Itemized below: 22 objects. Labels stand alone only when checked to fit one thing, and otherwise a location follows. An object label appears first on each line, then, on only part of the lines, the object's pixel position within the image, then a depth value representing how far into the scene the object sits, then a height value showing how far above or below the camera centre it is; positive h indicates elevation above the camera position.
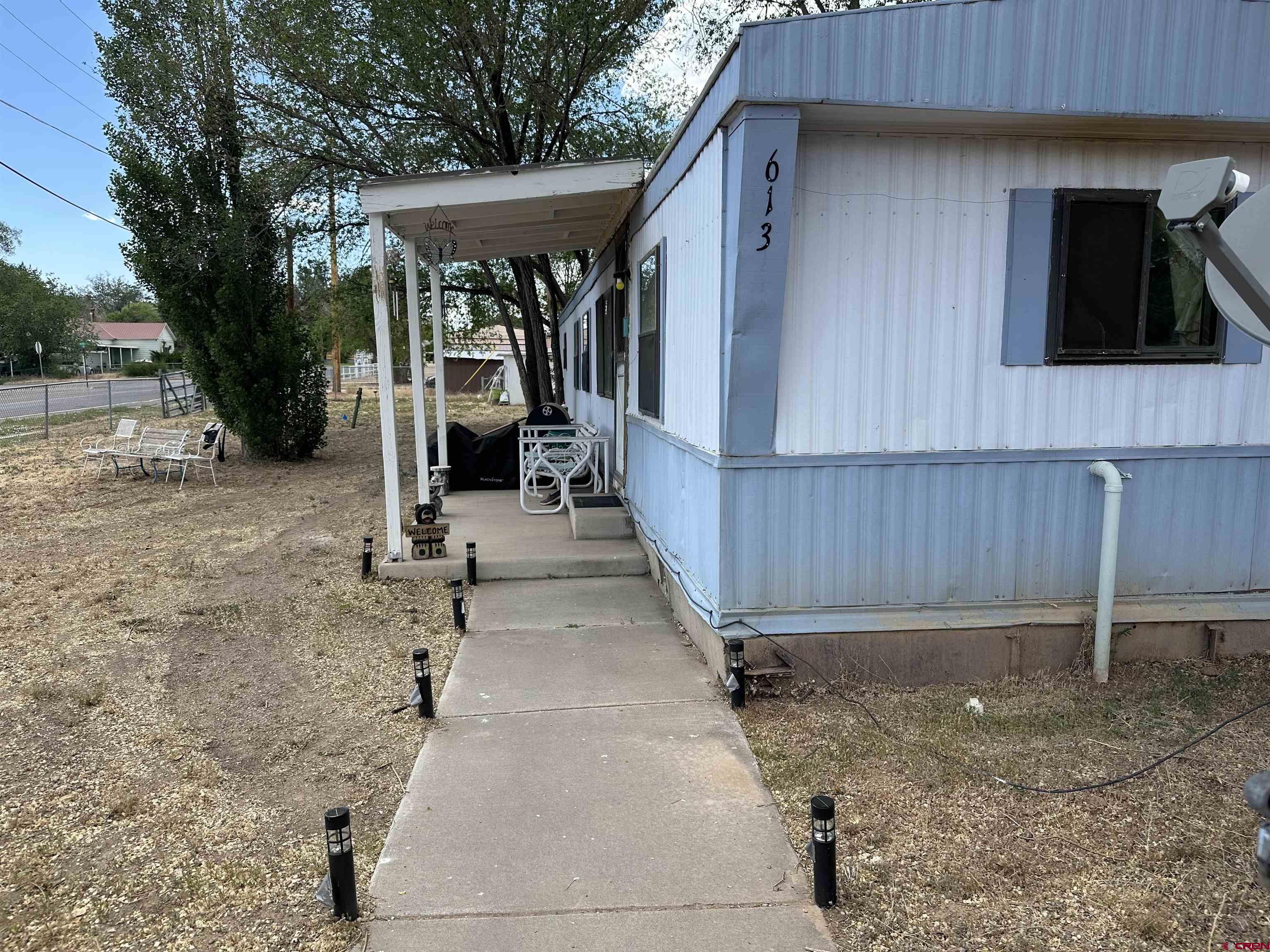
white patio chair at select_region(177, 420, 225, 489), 12.08 -1.24
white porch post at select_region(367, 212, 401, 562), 6.09 -0.15
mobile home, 3.98 +0.11
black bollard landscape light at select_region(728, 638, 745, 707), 4.09 -1.44
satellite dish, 2.49 +0.31
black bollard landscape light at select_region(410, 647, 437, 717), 3.96 -1.43
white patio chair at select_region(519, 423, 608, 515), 8.23 -0.94
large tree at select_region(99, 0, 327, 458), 12.37 +2.36
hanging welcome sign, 7.08 +1.10
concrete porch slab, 6.59 -1.47
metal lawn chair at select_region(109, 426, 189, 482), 12.04 -1.16
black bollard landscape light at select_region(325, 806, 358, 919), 2.56 -1.45
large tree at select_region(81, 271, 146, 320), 98.44 +8.17
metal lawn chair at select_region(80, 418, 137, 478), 12.36 -1.23
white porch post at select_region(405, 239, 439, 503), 7.69 -0.07
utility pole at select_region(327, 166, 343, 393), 14.22 +1.54
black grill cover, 10.59 -1.14
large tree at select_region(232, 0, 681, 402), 11.73 +4.03
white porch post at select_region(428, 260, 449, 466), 9.80 +0.06
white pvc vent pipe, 4.30 -1.04
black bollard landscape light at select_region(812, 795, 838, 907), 2.54 -1.44
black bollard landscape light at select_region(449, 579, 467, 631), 5.29 -1.43
